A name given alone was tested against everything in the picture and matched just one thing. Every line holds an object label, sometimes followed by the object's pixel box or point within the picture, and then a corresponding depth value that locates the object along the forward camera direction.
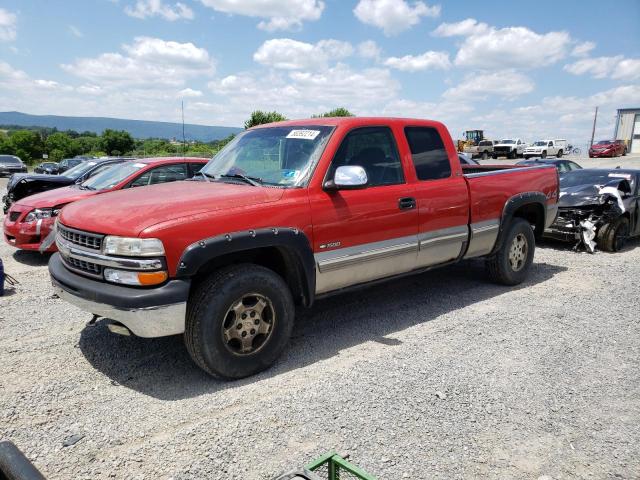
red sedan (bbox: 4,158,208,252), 7.44
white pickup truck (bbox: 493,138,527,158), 42.03
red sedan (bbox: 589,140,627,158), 44.91
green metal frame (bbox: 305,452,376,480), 2.05
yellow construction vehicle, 49.71
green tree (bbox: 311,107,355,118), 51.92
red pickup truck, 3.35
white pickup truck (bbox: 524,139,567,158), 41.62
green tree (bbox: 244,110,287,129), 51.84
